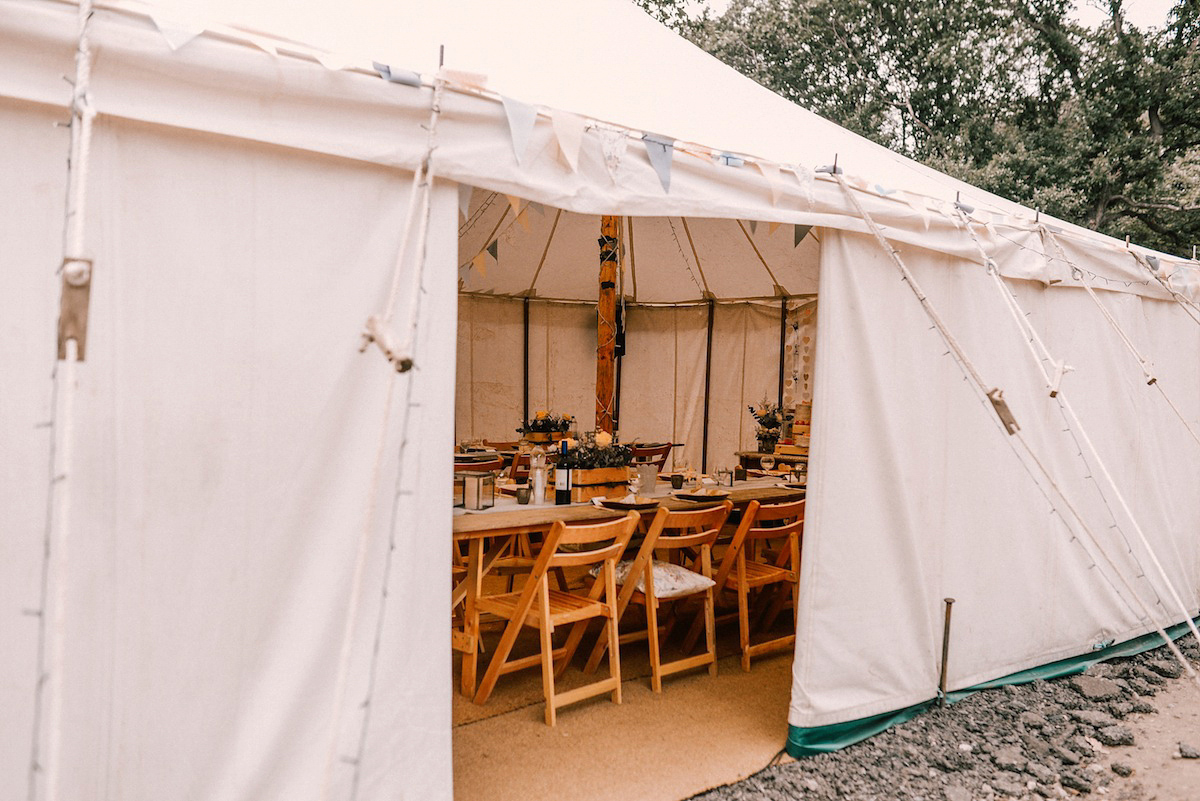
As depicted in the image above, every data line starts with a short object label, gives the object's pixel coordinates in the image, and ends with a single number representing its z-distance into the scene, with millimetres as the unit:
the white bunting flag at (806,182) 3051
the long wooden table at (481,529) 3363
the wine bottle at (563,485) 3979
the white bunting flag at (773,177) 2953
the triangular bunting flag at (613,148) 2582
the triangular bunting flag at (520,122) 2357
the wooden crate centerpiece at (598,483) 4059
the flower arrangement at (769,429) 7418
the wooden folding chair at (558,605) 3201
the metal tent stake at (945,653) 3602
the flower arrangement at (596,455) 4082
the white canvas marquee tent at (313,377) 1838
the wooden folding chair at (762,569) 3979
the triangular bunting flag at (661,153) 2682
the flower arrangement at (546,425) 6637
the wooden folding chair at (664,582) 3635
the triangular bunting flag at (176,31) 1859
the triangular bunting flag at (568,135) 2469
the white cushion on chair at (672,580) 3787
